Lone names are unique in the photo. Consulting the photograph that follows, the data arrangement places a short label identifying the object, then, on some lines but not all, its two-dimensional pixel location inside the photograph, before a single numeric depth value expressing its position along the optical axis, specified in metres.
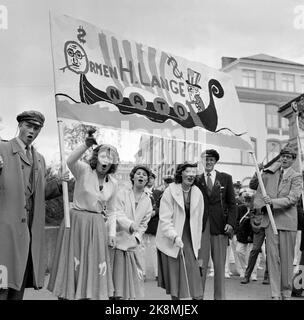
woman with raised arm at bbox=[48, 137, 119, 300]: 4.34
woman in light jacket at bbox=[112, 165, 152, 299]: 4.66
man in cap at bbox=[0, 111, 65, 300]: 3.85
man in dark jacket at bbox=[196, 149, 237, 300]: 5.48
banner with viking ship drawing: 4.51
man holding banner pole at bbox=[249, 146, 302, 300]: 5.47
